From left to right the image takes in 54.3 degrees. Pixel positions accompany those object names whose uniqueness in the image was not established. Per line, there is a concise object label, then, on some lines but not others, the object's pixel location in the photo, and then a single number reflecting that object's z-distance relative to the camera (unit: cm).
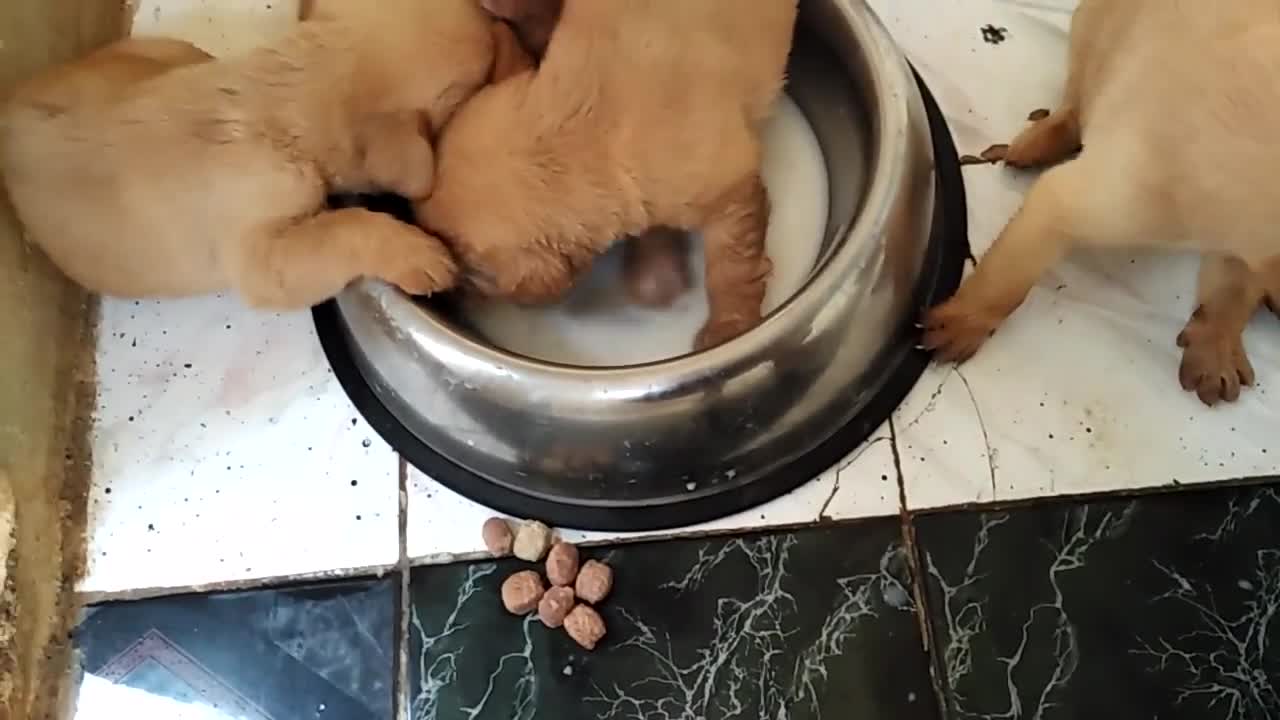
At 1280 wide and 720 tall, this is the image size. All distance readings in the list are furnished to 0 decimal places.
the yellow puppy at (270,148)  113
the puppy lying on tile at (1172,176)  100
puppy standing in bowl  113
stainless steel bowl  114
